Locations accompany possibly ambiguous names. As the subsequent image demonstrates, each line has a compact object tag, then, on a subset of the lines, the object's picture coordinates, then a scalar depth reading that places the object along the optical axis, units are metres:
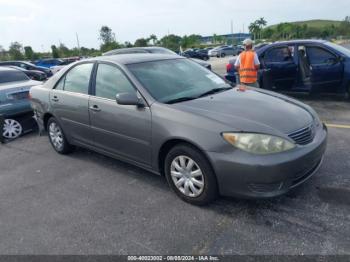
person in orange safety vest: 6.90
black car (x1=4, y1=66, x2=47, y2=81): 14.90
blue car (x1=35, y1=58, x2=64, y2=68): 27.14
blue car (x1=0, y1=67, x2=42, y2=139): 6.56
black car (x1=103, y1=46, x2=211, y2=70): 13.19
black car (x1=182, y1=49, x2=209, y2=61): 38.79
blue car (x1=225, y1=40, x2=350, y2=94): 7.27
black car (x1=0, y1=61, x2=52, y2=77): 19.88
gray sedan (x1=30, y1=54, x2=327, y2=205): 3.01
